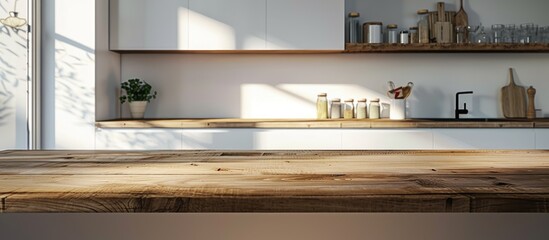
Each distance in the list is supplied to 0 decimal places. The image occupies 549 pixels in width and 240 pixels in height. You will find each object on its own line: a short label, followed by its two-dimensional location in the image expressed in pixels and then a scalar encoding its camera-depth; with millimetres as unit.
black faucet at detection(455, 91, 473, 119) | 4066
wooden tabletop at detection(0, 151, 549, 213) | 937
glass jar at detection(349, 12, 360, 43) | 4113
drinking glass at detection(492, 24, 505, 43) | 4066
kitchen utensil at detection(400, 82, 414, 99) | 4041
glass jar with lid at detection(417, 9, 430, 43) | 4102
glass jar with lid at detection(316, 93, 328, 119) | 4133
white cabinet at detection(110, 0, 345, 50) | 3875
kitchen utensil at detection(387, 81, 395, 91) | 4145
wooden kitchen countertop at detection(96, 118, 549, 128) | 3586
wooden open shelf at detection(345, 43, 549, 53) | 3939
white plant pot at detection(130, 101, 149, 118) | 4062
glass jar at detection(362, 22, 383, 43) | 4059
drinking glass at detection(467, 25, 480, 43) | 4117
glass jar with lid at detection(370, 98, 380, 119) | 4125
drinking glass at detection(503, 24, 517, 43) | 4066
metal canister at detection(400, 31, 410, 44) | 4072
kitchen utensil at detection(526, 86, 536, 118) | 4156
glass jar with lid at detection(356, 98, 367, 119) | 4133
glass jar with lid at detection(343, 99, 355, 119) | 4156
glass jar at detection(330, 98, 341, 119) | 4156
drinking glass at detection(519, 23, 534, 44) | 4078
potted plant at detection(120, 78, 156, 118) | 4055
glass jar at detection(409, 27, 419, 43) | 4134
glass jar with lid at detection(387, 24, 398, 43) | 4098
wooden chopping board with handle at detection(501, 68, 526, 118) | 4191
